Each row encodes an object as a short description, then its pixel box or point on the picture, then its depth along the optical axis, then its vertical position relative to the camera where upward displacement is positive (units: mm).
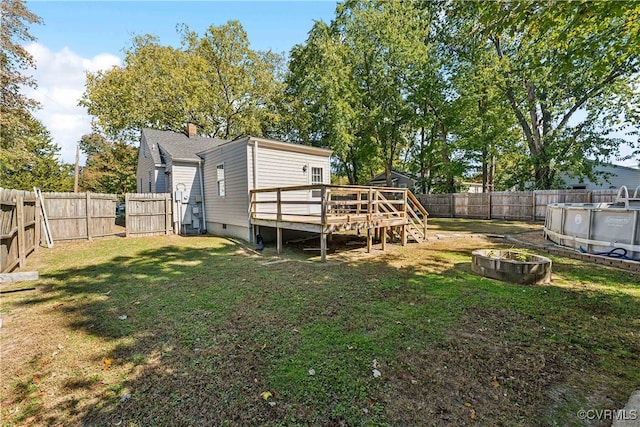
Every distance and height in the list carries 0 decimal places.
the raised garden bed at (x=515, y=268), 5477 -1291
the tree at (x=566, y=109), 17281 +6030
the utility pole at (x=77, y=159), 21459 +3375
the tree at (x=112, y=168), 23844 +3017
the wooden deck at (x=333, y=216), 7621 -397
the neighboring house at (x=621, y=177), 22041 +1888
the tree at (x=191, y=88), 20984 +8869
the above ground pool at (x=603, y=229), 6945 -712
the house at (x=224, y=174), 10461 +1177
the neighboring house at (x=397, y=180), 28516 +2273
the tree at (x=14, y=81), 12992 +5835
